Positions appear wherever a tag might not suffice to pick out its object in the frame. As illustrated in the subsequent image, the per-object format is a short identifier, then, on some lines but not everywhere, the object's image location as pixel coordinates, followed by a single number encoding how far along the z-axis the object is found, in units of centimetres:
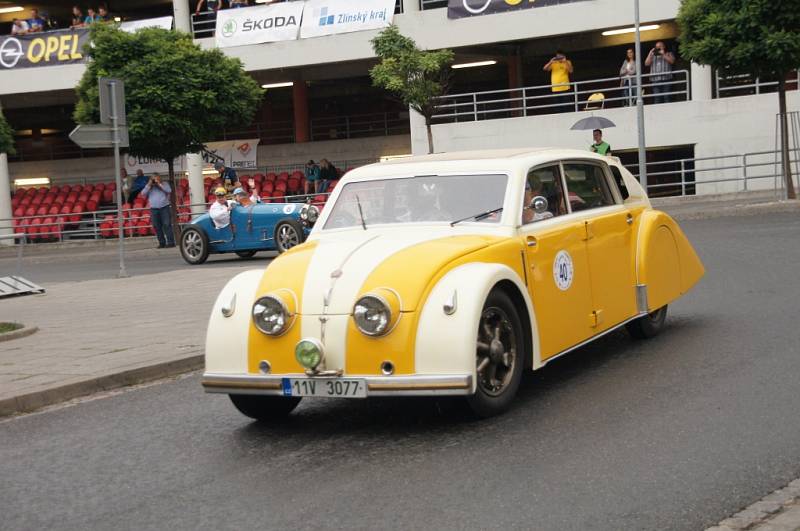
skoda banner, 3559
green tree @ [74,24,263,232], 2745
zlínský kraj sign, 3422
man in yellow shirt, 3184
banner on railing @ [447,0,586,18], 3277
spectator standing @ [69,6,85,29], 3934
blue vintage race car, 2123
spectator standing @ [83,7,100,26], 3897
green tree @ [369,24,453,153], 3025
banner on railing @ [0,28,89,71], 3803
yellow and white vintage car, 627
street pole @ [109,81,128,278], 1780
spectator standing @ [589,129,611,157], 2442
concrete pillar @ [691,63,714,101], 3144
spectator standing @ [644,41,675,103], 2978
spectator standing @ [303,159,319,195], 3469
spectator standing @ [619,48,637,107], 3029
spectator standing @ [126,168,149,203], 3591
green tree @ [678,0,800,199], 2292
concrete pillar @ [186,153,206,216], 3684
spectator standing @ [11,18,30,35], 3928
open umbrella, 2847
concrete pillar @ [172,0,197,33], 3784
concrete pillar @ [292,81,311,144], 4231
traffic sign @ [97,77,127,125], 1769
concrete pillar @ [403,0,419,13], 3475
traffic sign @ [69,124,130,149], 1722
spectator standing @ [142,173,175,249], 2758
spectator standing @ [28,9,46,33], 3938
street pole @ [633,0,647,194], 2706
